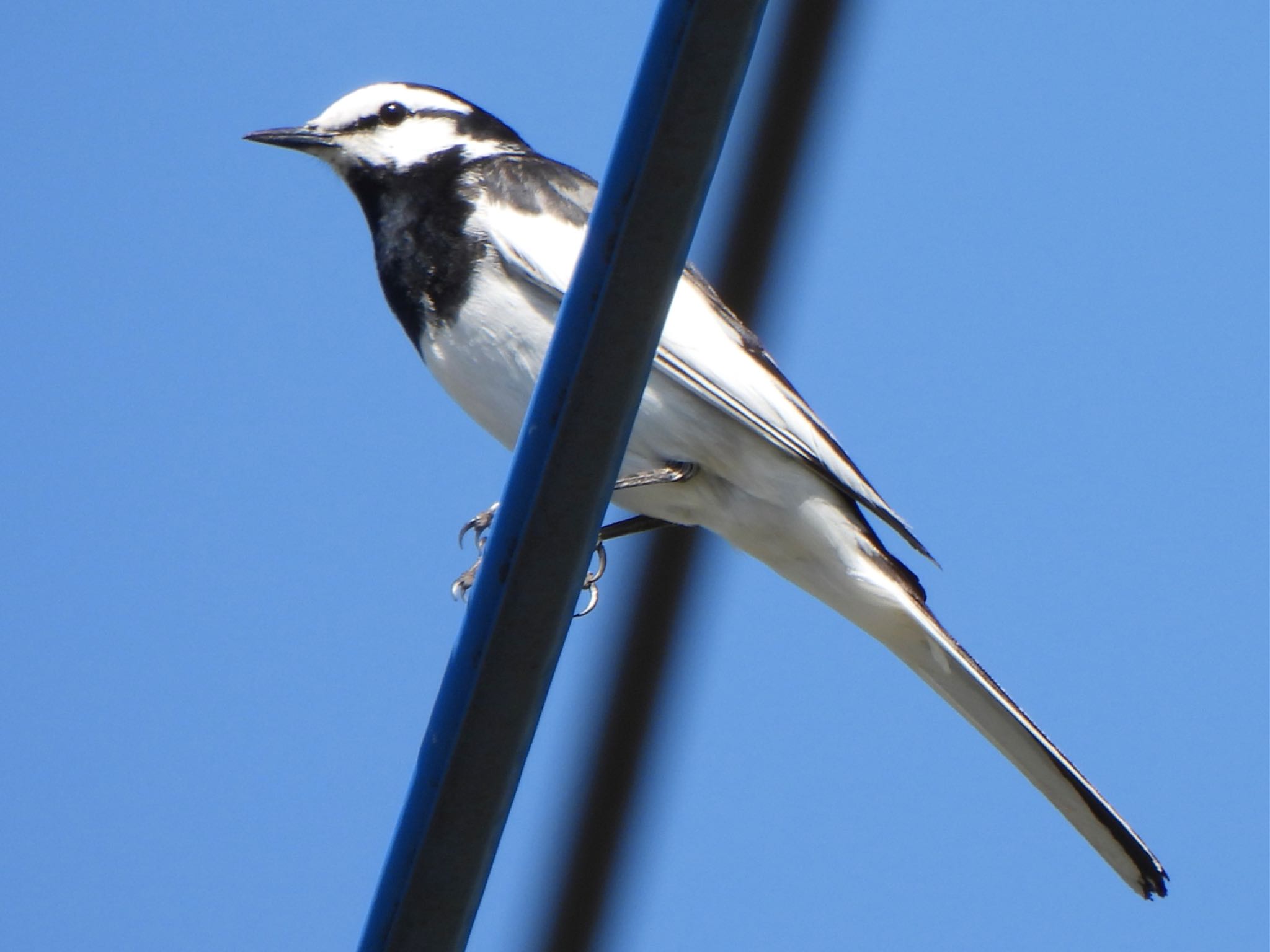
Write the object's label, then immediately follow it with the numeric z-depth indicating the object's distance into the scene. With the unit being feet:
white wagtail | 14.17
